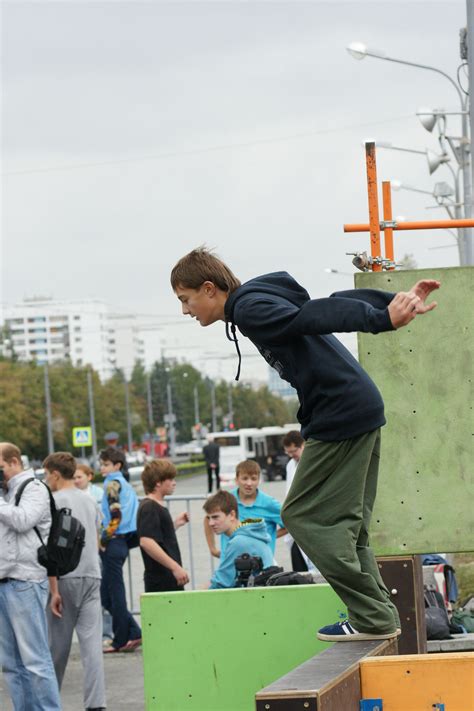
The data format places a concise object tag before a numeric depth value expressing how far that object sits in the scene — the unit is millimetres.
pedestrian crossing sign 64188
